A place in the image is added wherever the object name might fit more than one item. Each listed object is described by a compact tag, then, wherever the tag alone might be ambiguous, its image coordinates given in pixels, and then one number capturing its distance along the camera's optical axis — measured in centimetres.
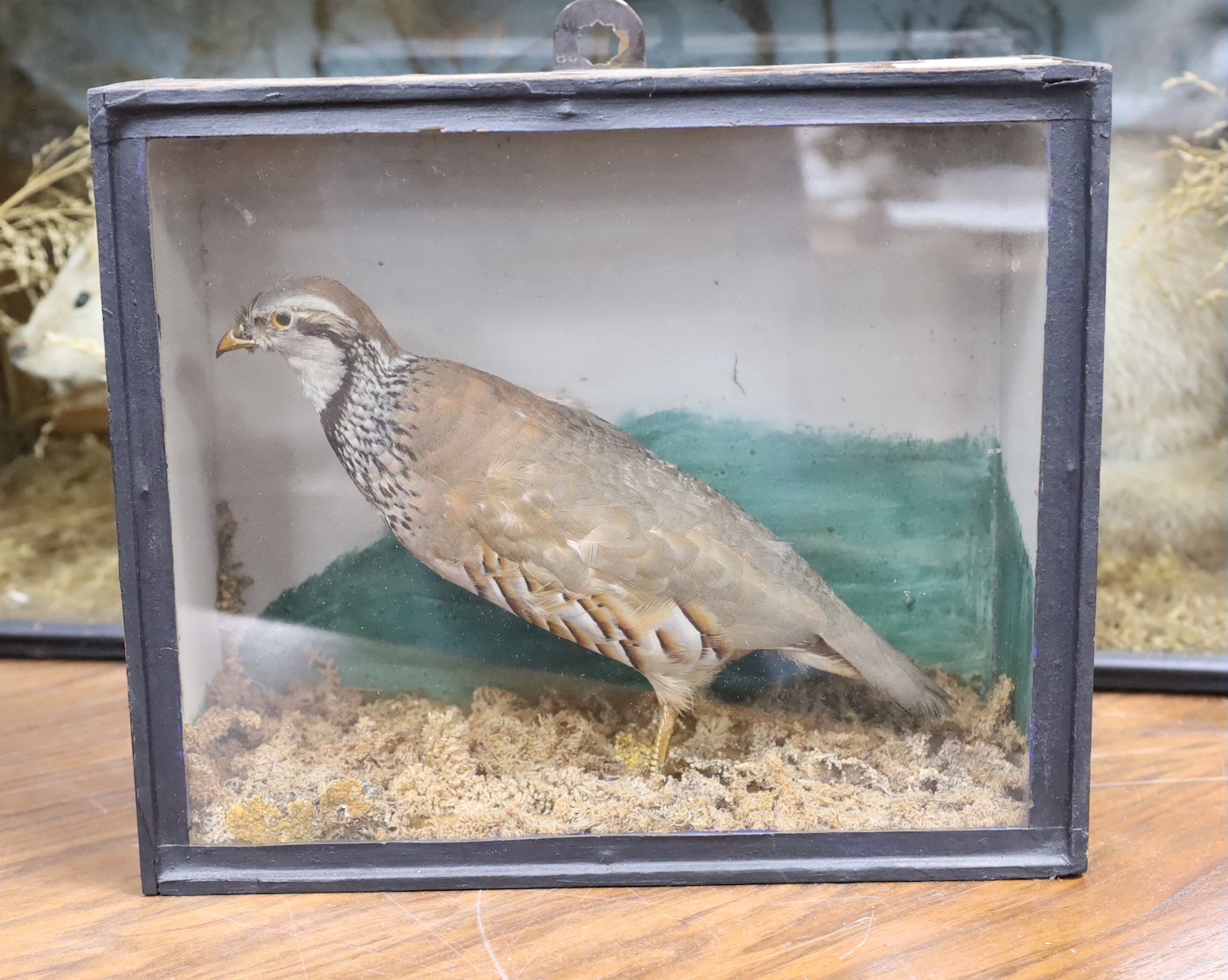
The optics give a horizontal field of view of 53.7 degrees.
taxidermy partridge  92
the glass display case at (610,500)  90
